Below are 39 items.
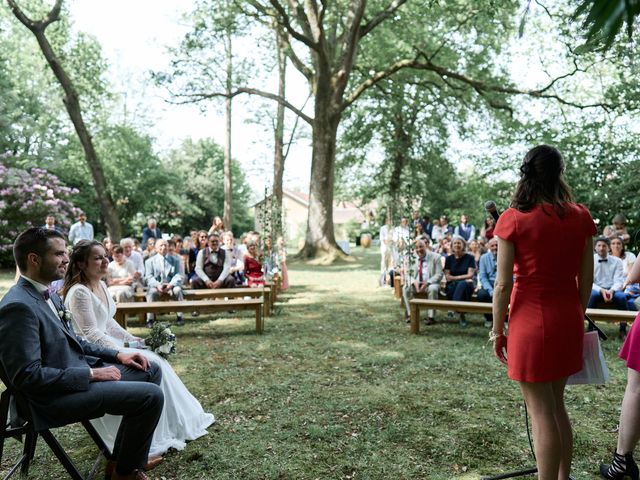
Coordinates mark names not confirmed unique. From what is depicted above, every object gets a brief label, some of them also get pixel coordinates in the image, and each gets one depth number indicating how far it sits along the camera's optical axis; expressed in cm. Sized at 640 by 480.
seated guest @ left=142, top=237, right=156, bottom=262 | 1089
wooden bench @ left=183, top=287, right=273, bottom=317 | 899
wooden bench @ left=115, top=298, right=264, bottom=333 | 743
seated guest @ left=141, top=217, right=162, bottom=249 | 1474
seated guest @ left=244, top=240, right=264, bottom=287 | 1033
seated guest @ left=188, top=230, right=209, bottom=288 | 1040
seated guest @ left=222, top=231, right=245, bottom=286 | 1017
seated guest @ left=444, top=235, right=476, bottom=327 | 851
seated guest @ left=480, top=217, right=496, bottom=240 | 1503
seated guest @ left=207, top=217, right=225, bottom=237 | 1080
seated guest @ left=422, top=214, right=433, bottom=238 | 1930
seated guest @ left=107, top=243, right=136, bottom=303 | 839
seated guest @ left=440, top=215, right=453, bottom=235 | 1769
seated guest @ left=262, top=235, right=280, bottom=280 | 1051
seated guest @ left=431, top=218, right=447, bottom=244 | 1766
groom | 267
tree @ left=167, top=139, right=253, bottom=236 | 3772
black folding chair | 277
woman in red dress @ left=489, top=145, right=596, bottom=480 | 249
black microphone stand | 321
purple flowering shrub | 1780
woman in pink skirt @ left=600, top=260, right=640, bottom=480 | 310
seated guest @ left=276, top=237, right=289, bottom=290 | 1245
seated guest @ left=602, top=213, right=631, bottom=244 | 921
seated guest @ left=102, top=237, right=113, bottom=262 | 988
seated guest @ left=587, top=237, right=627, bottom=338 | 760
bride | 374
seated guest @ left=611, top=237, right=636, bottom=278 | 804
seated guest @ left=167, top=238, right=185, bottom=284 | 925
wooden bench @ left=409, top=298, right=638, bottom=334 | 644
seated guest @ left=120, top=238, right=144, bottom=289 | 903
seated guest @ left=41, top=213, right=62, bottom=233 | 1368
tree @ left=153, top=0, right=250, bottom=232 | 1769
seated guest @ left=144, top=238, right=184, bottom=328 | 868
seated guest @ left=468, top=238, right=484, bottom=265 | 1102
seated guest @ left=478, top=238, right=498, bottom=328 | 815
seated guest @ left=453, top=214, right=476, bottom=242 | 1736
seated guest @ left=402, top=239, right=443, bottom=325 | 846
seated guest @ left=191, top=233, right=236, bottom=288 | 966
